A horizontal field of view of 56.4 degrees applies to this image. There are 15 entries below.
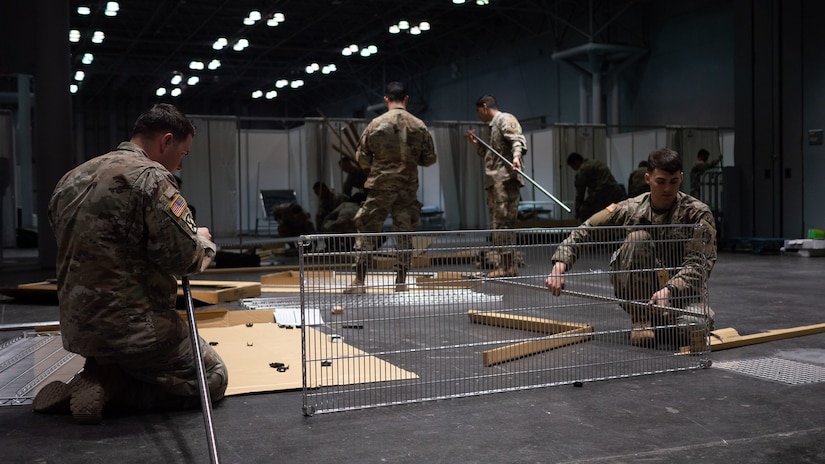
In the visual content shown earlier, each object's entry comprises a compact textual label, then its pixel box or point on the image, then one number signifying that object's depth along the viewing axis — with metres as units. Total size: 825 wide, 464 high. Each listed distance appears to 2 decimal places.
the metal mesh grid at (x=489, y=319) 3.19
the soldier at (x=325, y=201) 12.33
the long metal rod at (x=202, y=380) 2.20
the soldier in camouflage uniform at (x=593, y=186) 11.97
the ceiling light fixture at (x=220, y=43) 22.08
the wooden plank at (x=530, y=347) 3.60
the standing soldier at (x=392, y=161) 6.86
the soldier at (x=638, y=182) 12.76
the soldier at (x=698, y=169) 13.34
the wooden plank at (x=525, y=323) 3.87
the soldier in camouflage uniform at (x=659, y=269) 3.63
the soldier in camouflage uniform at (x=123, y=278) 2.90
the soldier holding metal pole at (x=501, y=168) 7.95
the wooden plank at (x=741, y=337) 4.20
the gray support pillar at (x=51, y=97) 9.66
